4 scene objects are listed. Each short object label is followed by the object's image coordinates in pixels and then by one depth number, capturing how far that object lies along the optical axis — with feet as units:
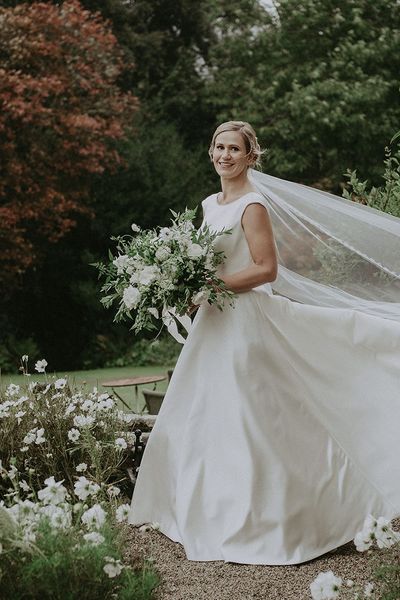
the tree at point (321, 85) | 55.16
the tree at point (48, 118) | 48.57
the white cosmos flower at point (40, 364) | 18.55
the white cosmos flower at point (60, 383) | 19.65
